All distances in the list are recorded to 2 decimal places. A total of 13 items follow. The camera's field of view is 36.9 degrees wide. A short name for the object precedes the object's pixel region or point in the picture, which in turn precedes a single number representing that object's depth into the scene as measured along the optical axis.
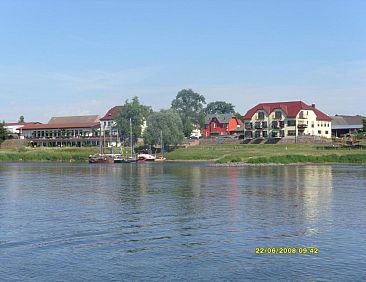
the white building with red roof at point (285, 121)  143.62
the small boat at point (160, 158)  129.02
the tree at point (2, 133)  170.12
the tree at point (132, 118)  159.62
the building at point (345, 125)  156.00
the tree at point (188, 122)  174.16
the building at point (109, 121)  169.00
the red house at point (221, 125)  182.00
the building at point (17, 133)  188.68
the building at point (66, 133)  174.35
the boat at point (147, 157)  129.00
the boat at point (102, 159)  126.62
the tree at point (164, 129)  138.75
